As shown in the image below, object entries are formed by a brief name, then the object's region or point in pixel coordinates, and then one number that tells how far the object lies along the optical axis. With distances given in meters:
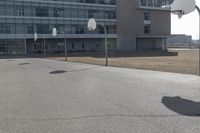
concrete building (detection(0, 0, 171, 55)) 37.63
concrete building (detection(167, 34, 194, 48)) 98.70
